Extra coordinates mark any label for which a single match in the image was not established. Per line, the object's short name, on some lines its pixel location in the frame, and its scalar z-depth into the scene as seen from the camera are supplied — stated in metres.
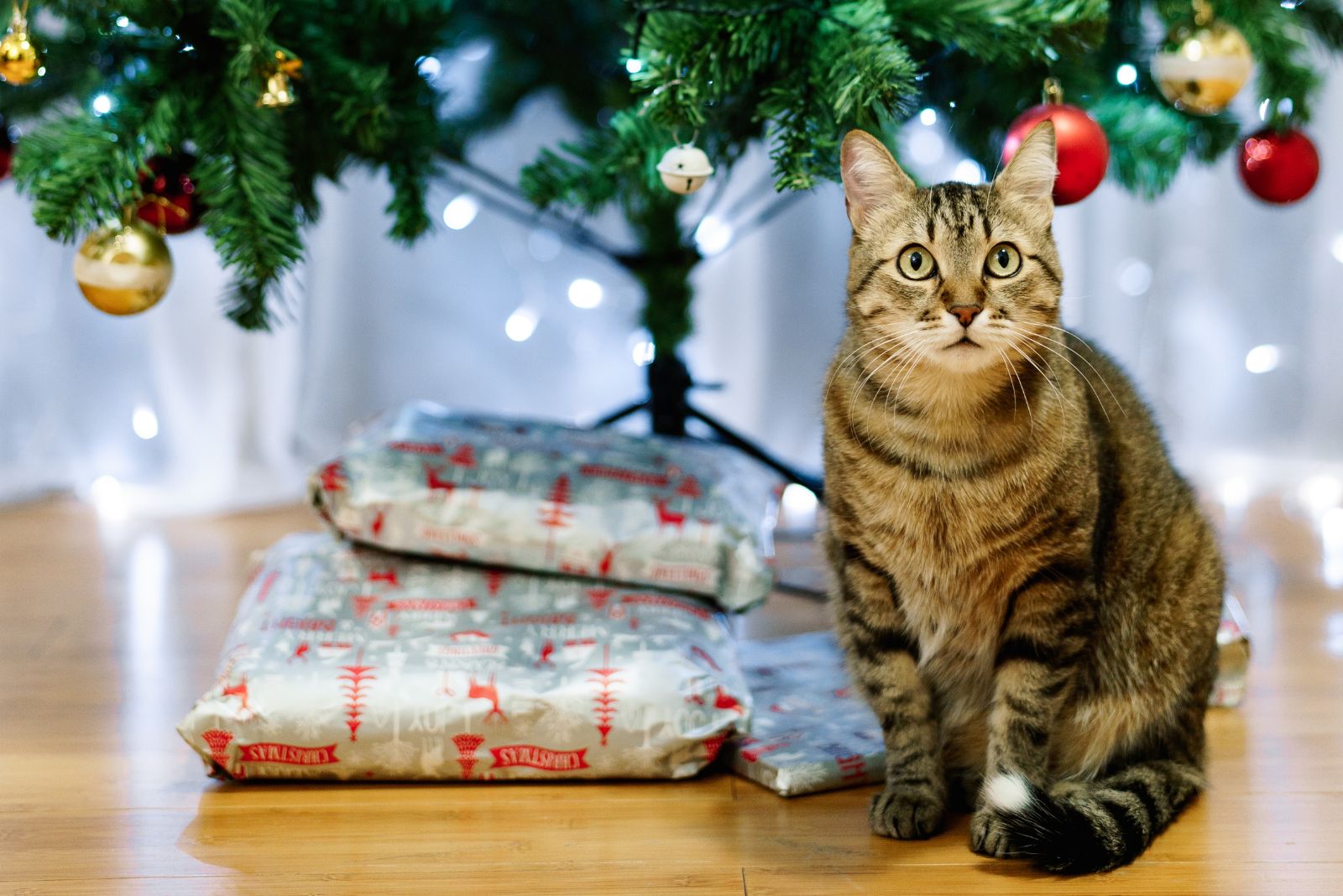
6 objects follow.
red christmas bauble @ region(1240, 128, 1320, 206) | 1.47
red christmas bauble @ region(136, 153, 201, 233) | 1.30
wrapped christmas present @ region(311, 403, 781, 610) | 1.42
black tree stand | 1.81
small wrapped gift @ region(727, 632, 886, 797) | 1.21
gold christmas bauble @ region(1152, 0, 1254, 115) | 1.34
